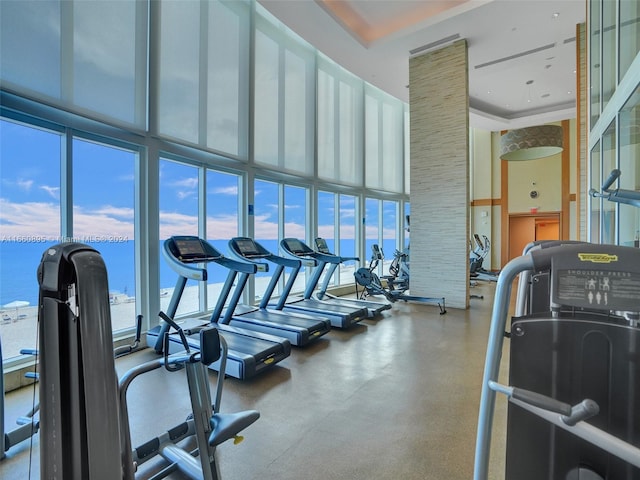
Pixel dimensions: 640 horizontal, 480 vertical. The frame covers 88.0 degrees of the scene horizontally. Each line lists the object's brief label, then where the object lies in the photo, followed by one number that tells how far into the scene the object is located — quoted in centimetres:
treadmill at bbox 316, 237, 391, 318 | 609
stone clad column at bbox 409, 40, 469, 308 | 699
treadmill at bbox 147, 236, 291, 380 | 351
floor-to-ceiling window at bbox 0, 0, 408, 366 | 359
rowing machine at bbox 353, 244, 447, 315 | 682
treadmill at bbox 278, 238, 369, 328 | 555
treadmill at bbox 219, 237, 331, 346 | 459
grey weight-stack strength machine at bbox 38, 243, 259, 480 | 90
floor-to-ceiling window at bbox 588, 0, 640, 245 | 319
